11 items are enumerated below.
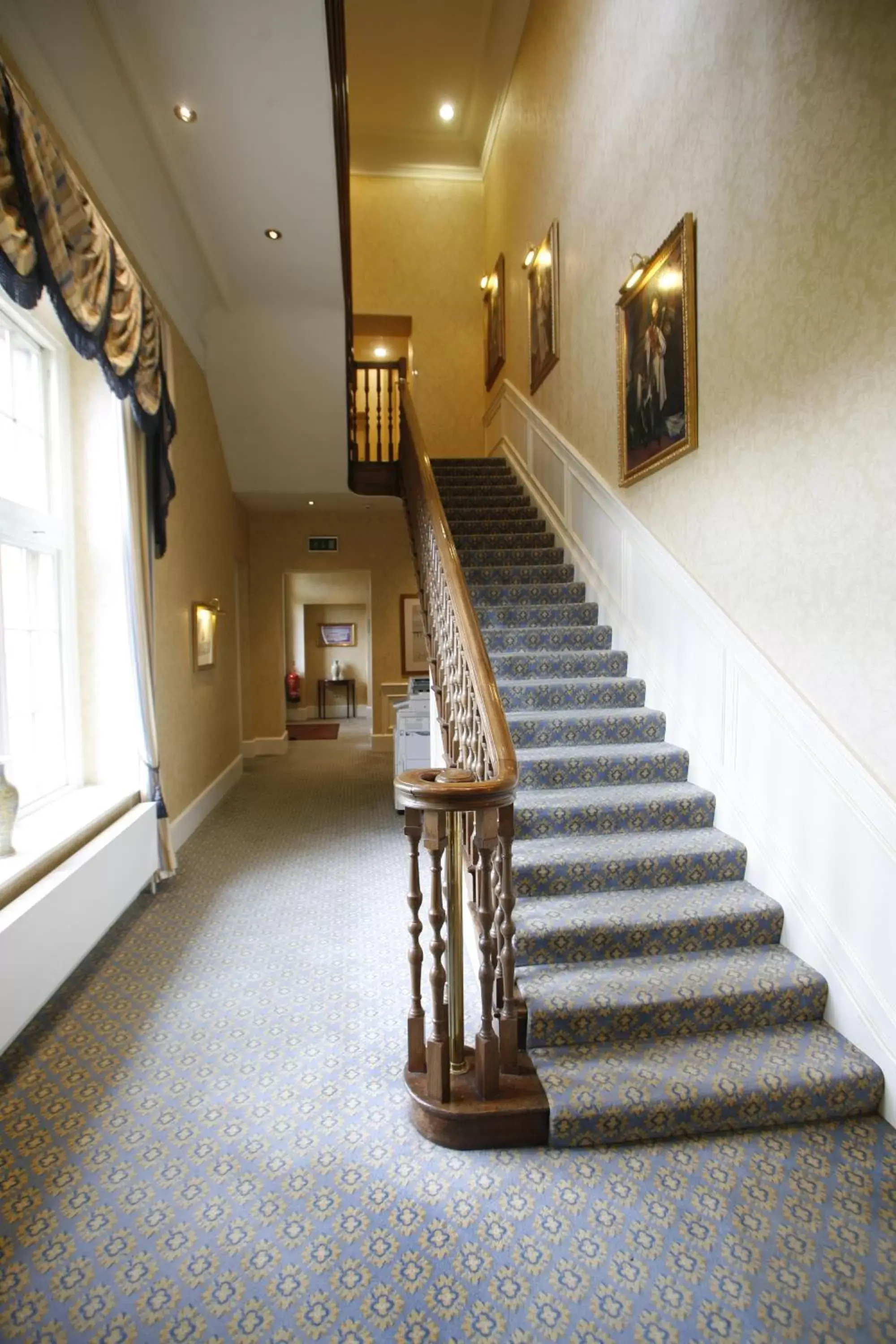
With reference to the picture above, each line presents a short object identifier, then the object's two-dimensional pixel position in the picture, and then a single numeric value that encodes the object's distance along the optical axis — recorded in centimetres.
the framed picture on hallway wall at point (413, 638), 883
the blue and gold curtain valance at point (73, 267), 213
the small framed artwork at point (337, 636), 1367
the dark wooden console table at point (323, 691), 1347
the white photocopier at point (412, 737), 563
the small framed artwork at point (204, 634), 541
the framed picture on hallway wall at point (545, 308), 573
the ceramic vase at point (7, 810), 273
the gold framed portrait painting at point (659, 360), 337
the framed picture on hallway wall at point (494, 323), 780
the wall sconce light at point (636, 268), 390
